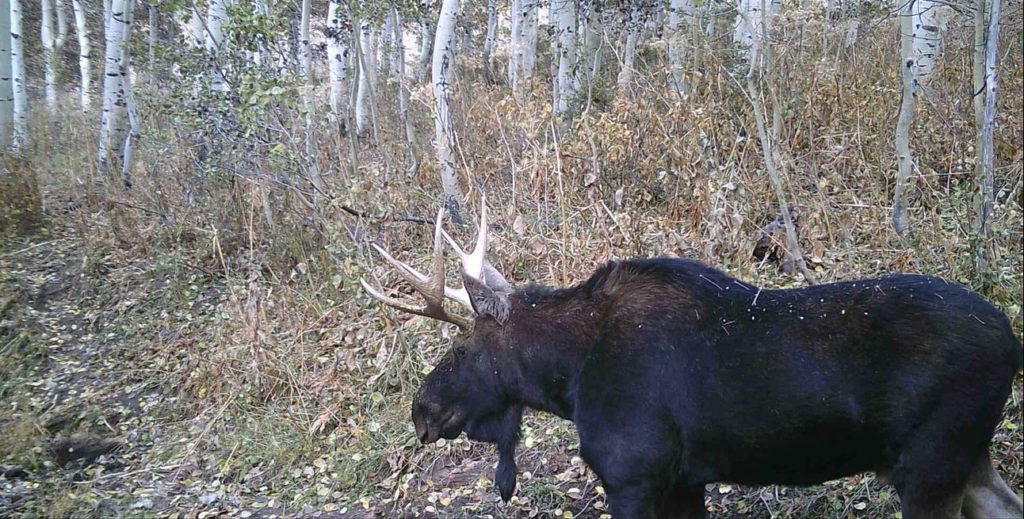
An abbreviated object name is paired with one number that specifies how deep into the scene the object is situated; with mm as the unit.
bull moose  3318
